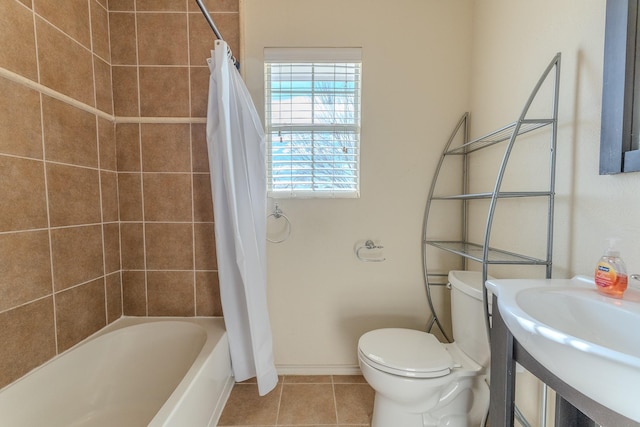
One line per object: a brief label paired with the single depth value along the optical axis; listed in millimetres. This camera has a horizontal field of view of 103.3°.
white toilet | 1056
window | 1547
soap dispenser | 671
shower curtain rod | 1023
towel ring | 1562
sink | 416
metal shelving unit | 969
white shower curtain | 1230
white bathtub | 979
